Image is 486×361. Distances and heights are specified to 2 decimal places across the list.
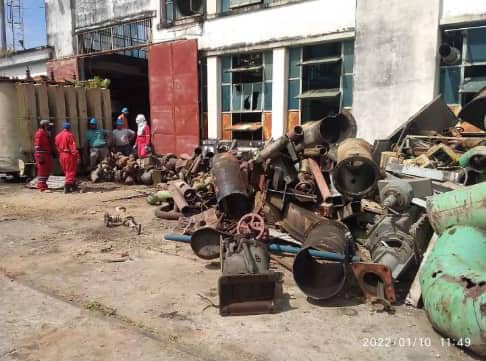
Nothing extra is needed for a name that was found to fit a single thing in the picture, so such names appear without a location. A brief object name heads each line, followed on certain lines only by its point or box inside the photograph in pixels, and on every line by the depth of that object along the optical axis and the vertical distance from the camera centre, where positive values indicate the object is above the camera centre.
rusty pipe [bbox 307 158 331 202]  5.06 -0.83
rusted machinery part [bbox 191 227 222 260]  4.46 -1.40
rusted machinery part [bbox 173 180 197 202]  6.43 -1.20
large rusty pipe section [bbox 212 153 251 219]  5.25 -0.96
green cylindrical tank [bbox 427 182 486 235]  3.23 -0.78
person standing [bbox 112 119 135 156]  11.45 -0.62
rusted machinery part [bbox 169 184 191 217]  6.23 -1.32
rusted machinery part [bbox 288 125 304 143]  5.40 -0.24
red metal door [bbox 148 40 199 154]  11.86 +0.62
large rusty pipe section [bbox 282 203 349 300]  3.59 -1.37
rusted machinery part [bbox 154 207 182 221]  6.47 -1.57
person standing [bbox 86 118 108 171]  10.86 -0.72
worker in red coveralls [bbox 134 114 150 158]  11.45 -0.63
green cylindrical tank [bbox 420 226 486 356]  2.49 -1.14
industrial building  7.93 +1.45
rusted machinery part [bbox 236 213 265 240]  4.36 -1.18
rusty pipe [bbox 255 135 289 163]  5.38 -0.43
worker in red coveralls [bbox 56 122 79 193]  8.92 -0.85
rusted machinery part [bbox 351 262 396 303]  3.42 -1.41
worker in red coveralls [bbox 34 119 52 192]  9.12 -0.88
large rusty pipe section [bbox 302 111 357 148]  5.75 -0.20
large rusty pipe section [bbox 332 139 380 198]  4.90 -0.72
